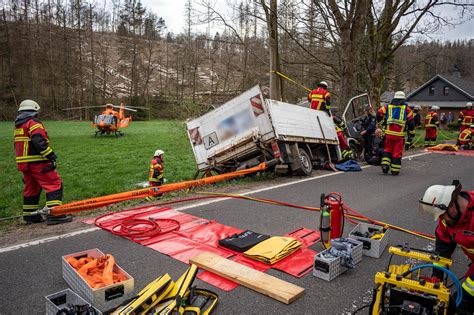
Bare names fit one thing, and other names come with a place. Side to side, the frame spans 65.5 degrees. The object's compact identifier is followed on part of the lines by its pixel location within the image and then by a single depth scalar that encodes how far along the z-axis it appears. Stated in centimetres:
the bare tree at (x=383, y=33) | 1828
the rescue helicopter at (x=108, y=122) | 2278
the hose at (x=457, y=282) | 266
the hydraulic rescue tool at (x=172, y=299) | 283
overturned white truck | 861
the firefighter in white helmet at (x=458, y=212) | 292
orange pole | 518
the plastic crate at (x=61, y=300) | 283
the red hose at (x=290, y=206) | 545
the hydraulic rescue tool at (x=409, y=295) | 255
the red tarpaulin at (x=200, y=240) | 400
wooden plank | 338
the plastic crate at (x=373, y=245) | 432
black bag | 442
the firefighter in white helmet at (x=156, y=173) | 880
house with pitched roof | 4859
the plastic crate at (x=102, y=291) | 303
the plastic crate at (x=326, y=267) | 373
